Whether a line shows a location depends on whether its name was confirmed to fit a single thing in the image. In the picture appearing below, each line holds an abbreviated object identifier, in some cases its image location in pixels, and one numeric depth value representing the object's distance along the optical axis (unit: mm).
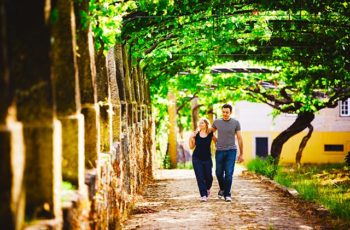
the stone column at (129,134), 23801
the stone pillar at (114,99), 21605
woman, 24560
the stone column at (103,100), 17699
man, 23750
